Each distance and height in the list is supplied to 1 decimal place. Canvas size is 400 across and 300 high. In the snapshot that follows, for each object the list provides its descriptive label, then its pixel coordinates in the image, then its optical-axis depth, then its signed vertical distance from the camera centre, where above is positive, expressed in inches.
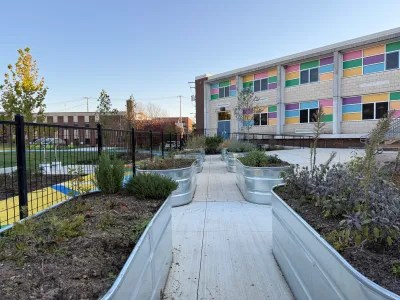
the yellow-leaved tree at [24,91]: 496.7 +72.0
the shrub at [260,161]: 268.7 -23.2
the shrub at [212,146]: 778.2 -28.0
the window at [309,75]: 949.1 +180.9
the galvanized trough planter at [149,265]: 65.8 -34.8
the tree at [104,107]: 1026.7 +93.1
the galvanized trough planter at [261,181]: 249.0 -37.7
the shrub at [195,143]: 519.1 -15.1
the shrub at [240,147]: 471.5 -18.9
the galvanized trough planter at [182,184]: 247.7 -40.4
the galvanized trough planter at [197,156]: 409.5 -29.0
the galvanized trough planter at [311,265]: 63.5 -34.9
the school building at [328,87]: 810.8 +142.9
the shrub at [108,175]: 168.4 -21.5
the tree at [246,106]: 842.2 +80.0
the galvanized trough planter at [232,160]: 430.6 -35.7
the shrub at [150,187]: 163.9 -27.8
